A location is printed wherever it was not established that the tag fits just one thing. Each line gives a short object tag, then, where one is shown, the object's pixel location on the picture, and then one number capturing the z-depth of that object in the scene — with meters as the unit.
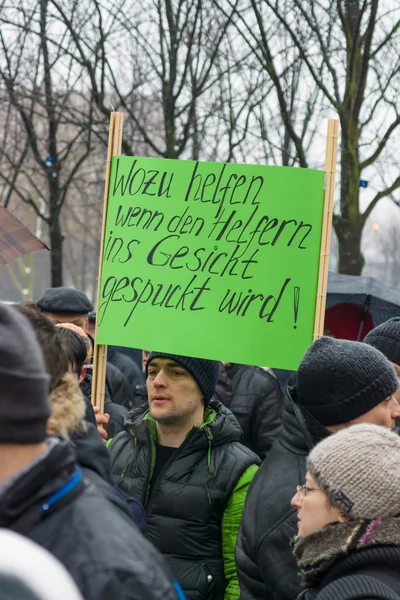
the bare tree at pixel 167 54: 11.60
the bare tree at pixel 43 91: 11.62
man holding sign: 3.80
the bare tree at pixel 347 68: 9.85
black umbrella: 8.78
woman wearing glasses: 2.38
